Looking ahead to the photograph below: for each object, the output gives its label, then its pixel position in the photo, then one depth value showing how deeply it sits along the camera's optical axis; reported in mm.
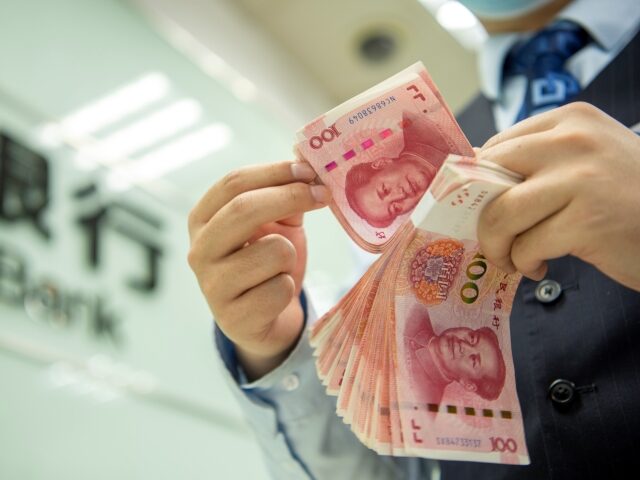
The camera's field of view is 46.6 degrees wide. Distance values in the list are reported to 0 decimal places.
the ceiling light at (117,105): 2383
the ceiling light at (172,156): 2514
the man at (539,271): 723
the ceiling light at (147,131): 2457
